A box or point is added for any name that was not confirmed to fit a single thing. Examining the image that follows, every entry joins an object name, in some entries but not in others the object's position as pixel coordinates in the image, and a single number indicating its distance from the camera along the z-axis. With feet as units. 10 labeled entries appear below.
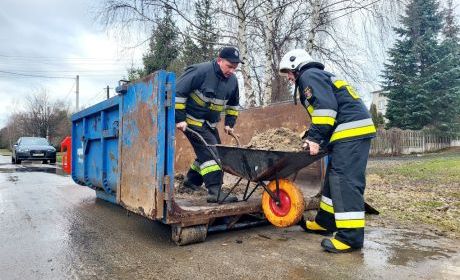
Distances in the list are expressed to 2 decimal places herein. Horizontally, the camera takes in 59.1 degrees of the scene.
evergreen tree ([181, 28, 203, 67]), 37.96
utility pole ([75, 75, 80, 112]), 125.73
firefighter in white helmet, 11.65
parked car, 61.57
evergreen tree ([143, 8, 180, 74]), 35.86
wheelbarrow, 12.17
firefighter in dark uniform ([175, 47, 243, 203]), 14.33
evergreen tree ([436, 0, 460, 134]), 82.48
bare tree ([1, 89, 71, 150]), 145.07
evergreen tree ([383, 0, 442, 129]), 83.82
